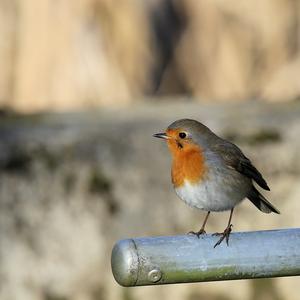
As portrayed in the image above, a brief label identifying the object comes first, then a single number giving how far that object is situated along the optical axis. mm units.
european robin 6934
